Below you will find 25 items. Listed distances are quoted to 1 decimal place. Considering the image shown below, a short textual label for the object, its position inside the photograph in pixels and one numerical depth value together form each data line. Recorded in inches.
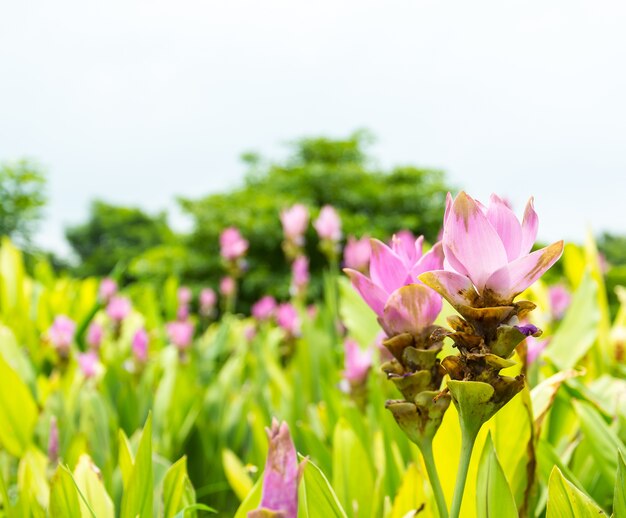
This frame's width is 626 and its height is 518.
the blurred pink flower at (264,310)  165.3
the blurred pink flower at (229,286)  142.4
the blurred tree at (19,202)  534.3
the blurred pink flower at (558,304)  170.4
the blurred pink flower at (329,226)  114.4
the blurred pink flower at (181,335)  106.8
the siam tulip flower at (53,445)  43.3
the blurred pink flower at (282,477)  17.1
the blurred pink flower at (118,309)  109.6
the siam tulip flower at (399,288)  22.6
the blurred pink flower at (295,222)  119.1
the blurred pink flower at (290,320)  113.3
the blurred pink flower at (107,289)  144.3
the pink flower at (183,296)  187.9
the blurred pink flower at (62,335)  79.7
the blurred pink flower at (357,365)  58.2
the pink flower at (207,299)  196.1
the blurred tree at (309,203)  478.9
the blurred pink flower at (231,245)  132.6
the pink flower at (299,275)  128.8
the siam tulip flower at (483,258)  19.2
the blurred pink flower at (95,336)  94.7
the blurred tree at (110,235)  1172.5
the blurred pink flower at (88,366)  77.3
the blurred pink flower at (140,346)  80.6
